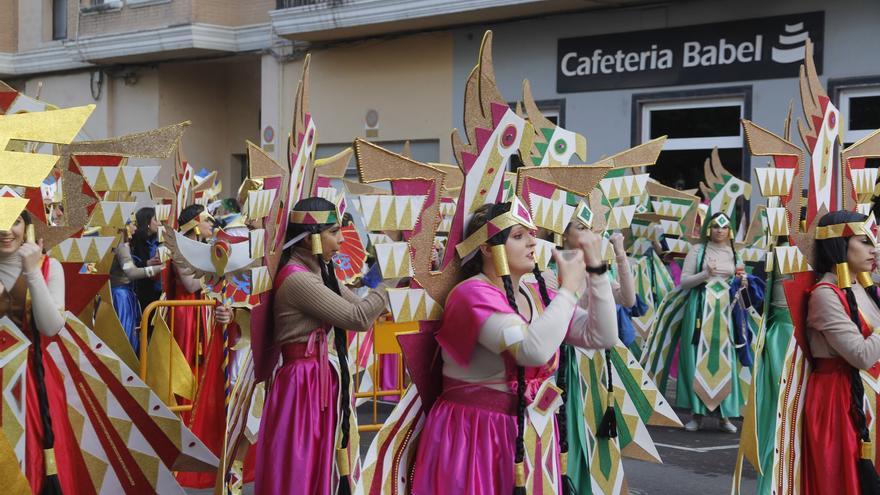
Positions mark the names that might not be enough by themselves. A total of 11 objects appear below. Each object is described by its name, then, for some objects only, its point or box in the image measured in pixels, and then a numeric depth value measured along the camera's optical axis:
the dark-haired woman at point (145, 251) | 11.64
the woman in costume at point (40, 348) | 5.54
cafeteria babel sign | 14.73
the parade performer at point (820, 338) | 5.71
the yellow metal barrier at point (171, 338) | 8.21
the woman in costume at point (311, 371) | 5.83
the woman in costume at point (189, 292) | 9.57
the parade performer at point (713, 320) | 10.39
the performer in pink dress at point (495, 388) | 4.50
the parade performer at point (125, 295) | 11.21
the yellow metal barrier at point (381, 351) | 9.29
